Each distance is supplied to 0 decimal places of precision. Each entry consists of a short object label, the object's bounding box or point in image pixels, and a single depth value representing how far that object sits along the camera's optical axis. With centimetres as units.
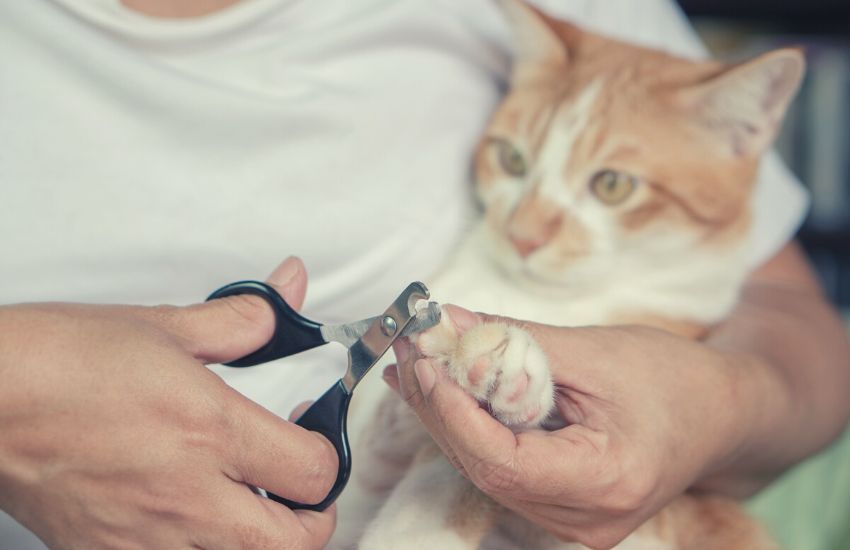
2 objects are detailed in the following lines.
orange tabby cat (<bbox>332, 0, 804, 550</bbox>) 52
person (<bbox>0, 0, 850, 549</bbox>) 37
